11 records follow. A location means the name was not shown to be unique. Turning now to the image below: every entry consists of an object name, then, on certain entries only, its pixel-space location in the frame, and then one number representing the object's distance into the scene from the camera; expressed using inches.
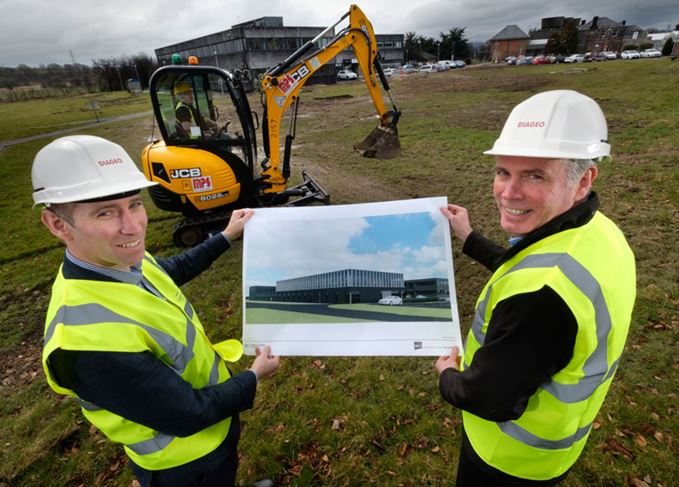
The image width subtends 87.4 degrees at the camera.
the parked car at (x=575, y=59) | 2049.7
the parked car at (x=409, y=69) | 2274.9
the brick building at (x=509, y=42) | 3230.8
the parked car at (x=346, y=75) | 2075.5
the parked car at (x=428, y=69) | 2218.8
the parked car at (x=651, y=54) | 1957.4
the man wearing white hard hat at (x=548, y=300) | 47.9
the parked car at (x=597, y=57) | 2053.4
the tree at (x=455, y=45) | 3110.2
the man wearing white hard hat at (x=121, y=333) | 52.4
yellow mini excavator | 238.4
